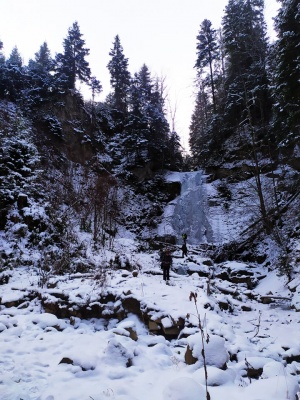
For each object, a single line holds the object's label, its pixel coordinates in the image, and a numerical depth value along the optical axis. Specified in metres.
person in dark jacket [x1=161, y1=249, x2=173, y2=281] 11.06
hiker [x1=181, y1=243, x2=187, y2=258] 17.05
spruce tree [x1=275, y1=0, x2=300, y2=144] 14.02
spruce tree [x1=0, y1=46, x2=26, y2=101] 27.62
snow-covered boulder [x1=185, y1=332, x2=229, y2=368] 4.07
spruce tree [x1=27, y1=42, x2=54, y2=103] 28.25
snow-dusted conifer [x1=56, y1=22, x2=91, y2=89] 31.25
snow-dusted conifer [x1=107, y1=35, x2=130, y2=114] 37.66
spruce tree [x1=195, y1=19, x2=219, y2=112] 35.59
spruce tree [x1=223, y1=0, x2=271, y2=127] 26.31
